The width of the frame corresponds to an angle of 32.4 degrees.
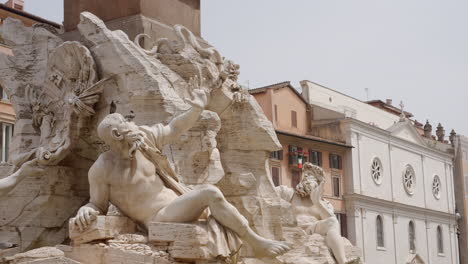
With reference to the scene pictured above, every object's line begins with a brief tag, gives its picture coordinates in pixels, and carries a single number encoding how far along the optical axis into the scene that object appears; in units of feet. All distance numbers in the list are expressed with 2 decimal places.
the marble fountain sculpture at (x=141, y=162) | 25.55
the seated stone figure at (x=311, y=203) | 35.50
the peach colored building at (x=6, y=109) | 78.59
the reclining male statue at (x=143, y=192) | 25.63
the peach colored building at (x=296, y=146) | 123.54
